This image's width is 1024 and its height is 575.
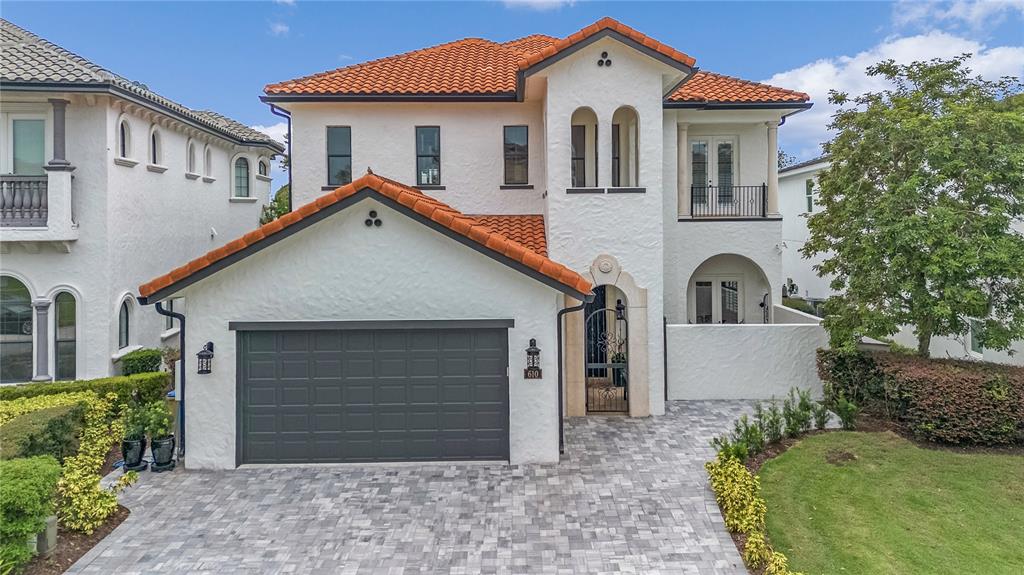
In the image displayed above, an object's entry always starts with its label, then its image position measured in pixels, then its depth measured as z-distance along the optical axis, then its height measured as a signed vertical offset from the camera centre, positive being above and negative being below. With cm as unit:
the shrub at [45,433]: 916 -242
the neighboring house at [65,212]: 1449 +206
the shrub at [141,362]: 1560 -191
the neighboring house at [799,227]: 2777 +323
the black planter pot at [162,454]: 1098 -311
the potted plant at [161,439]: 1099 -283
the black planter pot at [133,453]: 1092 -306
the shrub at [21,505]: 705 -266
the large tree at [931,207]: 1175 +177
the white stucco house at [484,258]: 1112 +72
